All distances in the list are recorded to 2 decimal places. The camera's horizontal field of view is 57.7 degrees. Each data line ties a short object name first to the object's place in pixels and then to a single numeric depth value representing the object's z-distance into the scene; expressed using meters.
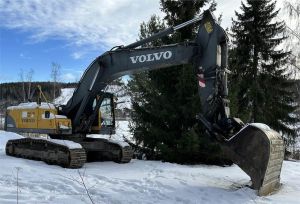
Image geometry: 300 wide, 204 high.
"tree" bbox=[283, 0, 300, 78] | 12.71
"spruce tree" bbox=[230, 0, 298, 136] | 13.50
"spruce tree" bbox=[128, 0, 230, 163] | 8.12
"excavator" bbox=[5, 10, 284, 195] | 5.38
